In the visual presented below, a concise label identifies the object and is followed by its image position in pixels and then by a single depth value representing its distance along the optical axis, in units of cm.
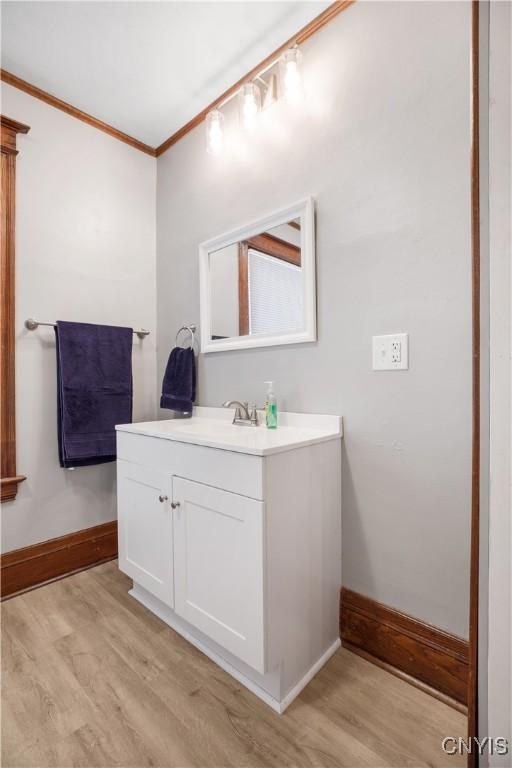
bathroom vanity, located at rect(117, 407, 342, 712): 107
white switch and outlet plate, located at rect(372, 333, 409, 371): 121
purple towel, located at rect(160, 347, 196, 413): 192
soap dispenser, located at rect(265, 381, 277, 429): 149
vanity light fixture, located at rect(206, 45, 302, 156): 145
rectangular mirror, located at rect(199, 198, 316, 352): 145
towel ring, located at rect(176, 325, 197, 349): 202
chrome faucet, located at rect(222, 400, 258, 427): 163
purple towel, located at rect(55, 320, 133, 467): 181
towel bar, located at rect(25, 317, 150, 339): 176
